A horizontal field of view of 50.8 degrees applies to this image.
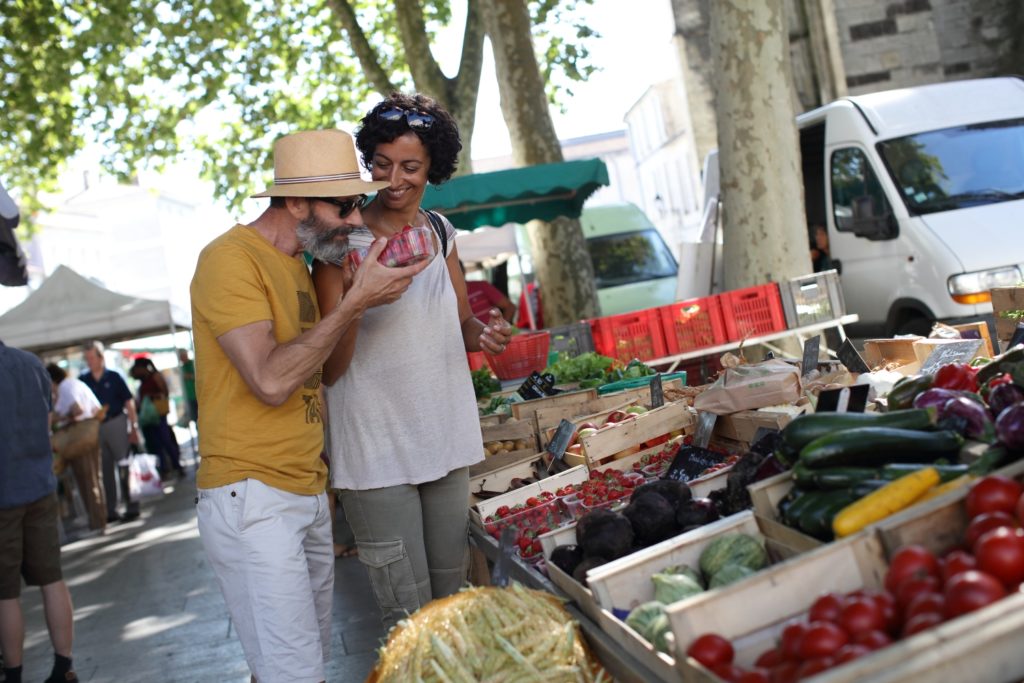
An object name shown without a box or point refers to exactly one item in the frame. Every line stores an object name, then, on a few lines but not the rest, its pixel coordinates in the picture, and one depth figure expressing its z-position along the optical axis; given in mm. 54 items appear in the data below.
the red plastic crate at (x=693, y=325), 9070
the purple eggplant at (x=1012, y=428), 2707
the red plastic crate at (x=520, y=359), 7637
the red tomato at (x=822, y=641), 2100
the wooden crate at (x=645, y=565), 2877
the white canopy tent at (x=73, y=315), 15891
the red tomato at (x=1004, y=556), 2127
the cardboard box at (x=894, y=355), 5092
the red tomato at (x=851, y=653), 2039
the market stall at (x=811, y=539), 2096
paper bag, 4480
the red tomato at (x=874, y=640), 2072
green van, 14602
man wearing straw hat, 3170
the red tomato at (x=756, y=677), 2166
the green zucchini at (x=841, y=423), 3049
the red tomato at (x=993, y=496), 2361
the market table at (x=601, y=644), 2656
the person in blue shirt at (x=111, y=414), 13383
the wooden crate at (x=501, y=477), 5016
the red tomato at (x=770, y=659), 2248
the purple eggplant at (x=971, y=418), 2943
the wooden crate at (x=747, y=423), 4145
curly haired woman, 3527
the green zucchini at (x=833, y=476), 2822
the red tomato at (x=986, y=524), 2287
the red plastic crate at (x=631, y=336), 9062
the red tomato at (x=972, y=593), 2055
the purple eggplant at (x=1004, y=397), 3064
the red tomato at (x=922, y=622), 2068
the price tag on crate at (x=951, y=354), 4434
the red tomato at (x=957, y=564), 2191
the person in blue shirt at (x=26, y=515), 5910
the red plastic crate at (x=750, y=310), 9086
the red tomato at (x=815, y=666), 2053
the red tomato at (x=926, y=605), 2115
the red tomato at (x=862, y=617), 2141
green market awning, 10164
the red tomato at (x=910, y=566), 2258
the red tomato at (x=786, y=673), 2152
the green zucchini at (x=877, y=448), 2921
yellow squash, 2545
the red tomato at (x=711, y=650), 2256
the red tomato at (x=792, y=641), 2174
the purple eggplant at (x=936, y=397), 3152
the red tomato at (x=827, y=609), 2213
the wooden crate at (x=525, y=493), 4363
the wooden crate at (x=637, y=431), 4668
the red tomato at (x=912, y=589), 2184
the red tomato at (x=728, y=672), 2209
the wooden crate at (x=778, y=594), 2352
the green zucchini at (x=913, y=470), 2734
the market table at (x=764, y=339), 8880
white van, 8719
